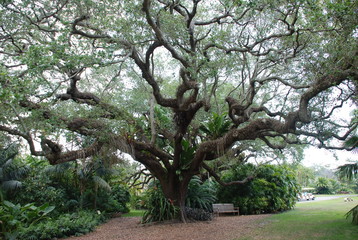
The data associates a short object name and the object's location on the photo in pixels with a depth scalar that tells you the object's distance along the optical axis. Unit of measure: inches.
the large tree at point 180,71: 285.1
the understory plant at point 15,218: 291.8
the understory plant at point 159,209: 438.9
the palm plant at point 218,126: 430.0
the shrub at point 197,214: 456.8
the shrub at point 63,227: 330.0
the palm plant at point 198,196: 512.7
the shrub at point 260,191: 584.4
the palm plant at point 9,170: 430.3
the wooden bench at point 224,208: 544.6
